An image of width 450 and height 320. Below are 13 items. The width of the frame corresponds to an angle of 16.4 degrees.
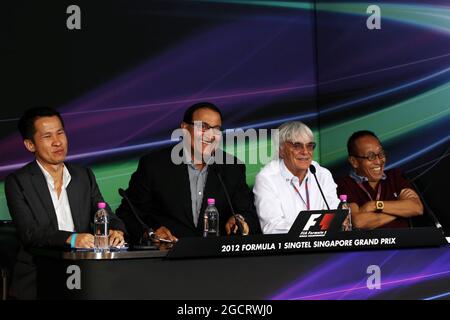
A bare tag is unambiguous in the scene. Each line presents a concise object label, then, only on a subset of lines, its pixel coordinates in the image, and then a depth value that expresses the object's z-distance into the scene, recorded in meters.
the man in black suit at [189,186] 8.96
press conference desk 6.71
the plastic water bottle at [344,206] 8.42
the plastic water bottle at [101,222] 7.57
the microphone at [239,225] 7.67
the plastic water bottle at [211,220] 8.68
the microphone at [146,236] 7.57
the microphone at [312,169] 8.78
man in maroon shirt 9.81
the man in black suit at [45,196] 7.72
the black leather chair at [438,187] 10.50
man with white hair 9.12
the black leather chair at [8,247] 8.82
